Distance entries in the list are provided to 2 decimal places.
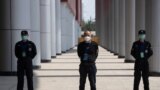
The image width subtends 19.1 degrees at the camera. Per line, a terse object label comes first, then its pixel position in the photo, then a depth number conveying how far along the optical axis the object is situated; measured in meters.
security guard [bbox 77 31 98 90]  11.94
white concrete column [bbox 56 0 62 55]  43.00
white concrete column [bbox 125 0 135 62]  31.55
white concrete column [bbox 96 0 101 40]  95.69
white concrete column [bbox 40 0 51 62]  30.11
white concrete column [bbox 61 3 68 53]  51.13
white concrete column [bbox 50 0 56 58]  36.36
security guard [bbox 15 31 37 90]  12.91
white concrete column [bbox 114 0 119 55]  44.03
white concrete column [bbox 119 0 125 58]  38.31
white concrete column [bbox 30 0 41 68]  24.38
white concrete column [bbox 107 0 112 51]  54.17
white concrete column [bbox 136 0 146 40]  25.30
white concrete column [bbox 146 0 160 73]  19.94
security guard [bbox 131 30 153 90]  12.58
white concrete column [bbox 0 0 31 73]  20.14
